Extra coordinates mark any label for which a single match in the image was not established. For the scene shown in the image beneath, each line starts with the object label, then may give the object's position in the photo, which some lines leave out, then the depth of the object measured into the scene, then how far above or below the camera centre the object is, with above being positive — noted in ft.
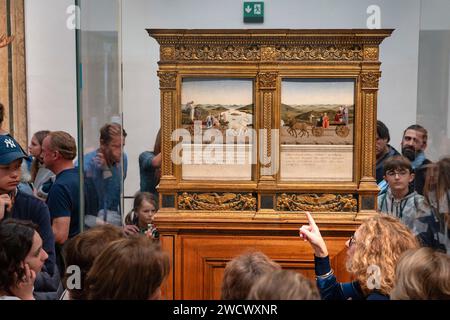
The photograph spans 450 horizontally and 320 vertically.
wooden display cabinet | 9.31 -0.33
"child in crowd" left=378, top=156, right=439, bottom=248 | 9.64 -1.15
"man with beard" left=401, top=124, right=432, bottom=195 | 9.61 -0.47
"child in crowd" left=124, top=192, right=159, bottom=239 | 9.70 -1.36
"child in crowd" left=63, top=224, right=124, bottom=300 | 7.47 -1.40
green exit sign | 9.43 +1.44
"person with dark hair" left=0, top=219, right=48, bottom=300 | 7.30 -1.50
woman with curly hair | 7.54 -1.56
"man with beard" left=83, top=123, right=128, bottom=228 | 9.73 -0.81
